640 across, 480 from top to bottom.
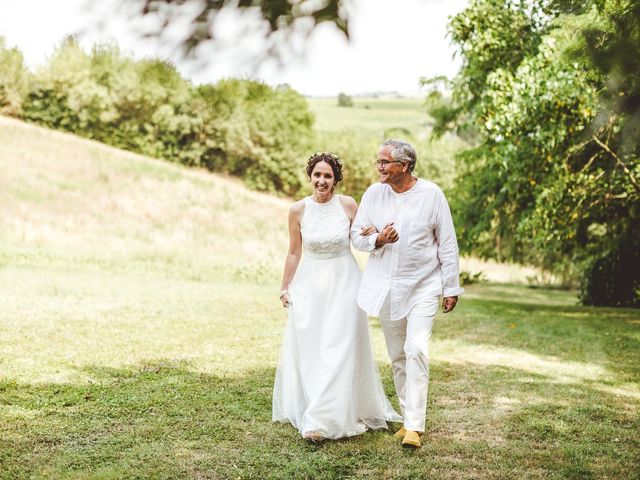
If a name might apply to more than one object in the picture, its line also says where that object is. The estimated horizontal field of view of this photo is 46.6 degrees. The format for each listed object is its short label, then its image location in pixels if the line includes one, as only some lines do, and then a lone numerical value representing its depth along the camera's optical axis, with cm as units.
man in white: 538
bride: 559
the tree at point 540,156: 1332
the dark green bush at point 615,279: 1853
